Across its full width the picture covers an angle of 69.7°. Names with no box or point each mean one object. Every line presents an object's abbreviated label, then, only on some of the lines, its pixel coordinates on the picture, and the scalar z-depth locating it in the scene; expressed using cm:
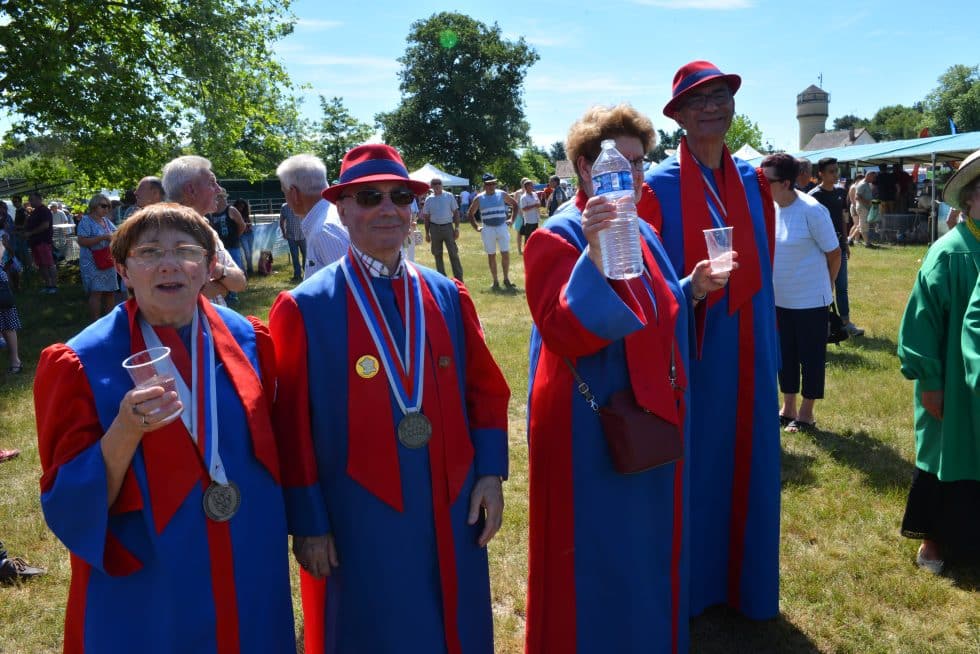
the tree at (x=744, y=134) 7212
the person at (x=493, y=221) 1348
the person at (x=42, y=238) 1541
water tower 10844
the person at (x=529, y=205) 1500
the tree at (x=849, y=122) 14800
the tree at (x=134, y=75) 1377
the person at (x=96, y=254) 1060
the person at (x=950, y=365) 334
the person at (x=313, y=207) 397
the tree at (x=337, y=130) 6034
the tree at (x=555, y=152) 11912
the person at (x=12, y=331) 851
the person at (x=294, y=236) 1438
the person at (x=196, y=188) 372
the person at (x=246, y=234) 1606
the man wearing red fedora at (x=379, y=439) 219
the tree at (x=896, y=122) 11144
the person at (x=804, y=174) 769
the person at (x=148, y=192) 545
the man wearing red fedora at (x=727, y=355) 320
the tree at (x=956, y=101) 8788
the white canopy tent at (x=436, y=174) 2954
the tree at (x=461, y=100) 5844
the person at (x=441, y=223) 1306
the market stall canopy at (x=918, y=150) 1697
